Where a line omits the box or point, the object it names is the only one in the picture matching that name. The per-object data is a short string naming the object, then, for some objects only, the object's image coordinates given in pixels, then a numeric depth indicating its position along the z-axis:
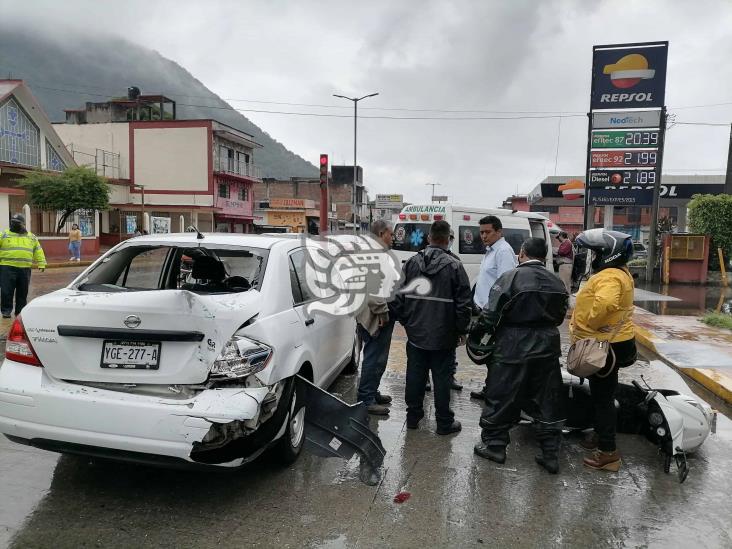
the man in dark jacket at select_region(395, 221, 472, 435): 4.22
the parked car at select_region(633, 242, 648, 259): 22.14
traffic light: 18.12
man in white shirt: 5.23
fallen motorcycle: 3.82
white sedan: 2.88
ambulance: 11.76
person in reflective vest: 8.10
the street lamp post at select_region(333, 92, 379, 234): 36.43
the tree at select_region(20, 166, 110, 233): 24.98
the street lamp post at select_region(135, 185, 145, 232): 35.97
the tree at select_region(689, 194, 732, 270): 16.31
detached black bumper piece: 3.59
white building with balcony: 40.50
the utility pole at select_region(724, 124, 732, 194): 18.71
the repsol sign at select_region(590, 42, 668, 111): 16.53
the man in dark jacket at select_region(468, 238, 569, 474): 3.73
